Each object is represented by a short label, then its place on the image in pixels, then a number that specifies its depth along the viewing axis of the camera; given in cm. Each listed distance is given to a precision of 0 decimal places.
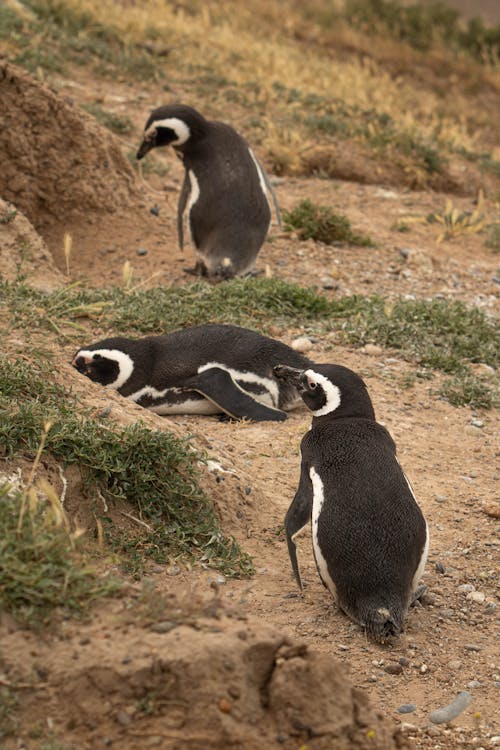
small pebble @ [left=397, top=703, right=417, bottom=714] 714
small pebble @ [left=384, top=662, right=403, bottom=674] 765
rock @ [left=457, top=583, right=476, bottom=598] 892
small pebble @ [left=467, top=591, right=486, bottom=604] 880
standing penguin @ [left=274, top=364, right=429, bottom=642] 794
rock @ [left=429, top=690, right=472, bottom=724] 704
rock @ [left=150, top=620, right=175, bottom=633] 534
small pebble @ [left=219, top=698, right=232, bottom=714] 512
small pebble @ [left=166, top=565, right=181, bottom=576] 805
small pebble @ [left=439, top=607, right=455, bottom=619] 860
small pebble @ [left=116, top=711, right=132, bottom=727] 507
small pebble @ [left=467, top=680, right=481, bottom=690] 758
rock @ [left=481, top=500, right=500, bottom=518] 1025
